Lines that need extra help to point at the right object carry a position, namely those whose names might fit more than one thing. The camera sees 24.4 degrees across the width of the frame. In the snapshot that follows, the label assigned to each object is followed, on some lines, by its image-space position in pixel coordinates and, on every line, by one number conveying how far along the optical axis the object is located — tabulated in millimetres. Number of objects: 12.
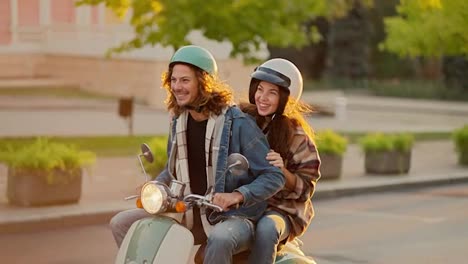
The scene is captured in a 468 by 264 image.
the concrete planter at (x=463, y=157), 19812
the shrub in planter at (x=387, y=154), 17516
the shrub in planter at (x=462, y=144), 19777
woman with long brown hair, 5477
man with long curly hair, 5301
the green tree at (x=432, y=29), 21938
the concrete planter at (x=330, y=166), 16172
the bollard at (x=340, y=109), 33781
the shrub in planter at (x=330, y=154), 16156
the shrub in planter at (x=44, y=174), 12219
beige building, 32281
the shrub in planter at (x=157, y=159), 13579
